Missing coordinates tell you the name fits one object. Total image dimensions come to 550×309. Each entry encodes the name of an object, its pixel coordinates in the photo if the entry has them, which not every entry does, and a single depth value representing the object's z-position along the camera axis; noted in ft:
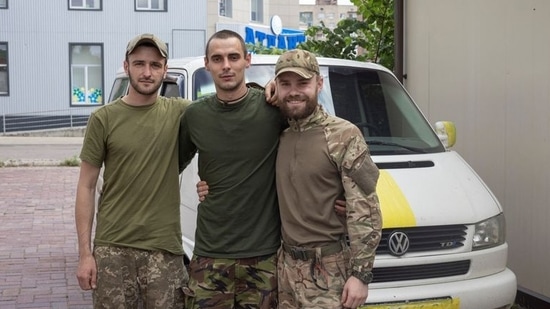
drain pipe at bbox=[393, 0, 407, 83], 29.91
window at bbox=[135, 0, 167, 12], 106.11
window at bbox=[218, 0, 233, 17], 118.93
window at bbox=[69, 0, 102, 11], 103.99
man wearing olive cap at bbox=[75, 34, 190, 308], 12.98
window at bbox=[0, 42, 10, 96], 102.42
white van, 16.16
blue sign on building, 116.57
